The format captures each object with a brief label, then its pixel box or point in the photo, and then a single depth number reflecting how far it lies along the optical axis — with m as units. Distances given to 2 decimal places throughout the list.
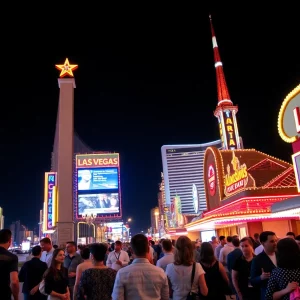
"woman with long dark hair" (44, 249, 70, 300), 5.18
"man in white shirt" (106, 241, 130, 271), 9.32
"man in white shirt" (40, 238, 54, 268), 7.95
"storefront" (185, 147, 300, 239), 25.39
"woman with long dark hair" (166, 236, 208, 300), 4.38
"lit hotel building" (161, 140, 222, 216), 178.00
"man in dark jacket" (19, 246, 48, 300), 6.14
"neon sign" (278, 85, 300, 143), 17.08
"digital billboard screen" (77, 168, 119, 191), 45.91
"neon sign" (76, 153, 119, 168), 46.87
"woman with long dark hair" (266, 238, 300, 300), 3.26
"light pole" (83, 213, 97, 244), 42.07
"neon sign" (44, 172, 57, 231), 51.81
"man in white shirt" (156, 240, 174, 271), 6.33
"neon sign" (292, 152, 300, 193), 16.73
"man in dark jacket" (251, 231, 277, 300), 4.82
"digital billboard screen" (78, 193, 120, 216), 45.06
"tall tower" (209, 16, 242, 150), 52.22
